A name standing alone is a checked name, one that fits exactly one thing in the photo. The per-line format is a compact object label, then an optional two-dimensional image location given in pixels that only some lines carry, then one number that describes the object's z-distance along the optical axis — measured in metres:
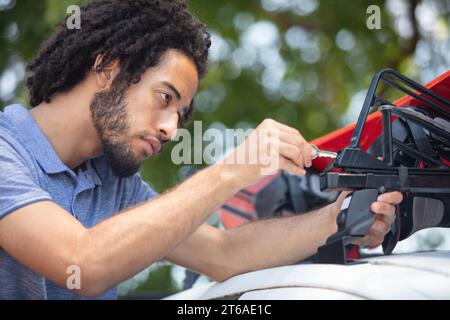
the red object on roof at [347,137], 1.64
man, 1.61
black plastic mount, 1.52
